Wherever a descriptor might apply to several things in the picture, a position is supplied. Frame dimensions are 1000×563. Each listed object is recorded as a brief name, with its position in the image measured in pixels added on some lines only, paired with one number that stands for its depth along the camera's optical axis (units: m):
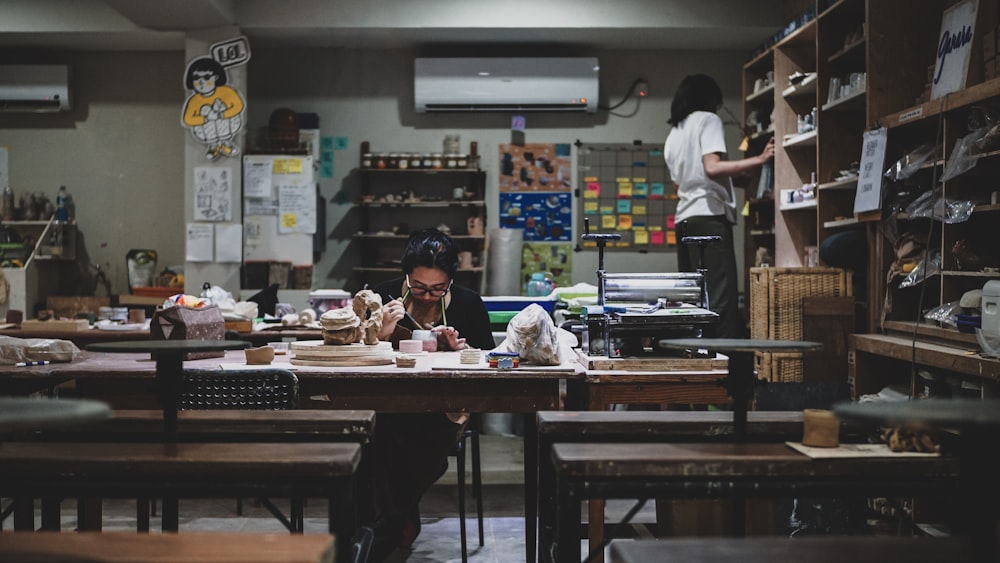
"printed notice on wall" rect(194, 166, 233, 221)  7.25
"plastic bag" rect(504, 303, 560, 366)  3.09
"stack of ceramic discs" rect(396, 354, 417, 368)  3.07
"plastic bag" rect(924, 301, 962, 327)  3.89
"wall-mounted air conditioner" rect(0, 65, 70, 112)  7.86
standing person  4.99
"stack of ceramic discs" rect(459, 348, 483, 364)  3.12
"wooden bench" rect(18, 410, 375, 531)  2.40
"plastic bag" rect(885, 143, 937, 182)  4.14
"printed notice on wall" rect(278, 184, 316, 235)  7.33
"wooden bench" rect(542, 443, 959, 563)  1.97
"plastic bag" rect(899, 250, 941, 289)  4.12
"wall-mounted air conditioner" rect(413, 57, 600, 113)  7.62
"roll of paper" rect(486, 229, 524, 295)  7.62
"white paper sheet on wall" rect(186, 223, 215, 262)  7.30
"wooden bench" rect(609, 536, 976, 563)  1.52
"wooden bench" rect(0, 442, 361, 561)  1.95
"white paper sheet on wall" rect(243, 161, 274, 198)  7.28
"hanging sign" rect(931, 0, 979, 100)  4.05
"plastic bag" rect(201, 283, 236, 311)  5.07
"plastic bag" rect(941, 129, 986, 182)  3.70
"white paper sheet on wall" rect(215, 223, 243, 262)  7.30
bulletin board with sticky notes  8.00
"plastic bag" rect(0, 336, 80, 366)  3.24
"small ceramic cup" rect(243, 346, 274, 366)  3.21
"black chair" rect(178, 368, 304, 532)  2.67
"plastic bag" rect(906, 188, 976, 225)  3.83
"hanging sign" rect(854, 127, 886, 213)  4.46
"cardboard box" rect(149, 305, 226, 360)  3.19
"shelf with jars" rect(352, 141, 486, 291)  7.71
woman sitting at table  3.52
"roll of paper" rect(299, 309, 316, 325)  5.00
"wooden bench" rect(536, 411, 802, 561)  2.40
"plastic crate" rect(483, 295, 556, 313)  5.45
